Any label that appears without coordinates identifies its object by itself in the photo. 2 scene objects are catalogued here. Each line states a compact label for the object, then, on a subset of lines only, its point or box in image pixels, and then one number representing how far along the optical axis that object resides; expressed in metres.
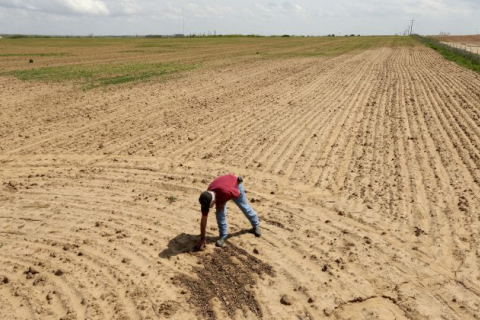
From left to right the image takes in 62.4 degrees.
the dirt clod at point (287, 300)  4.44
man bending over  5.02
